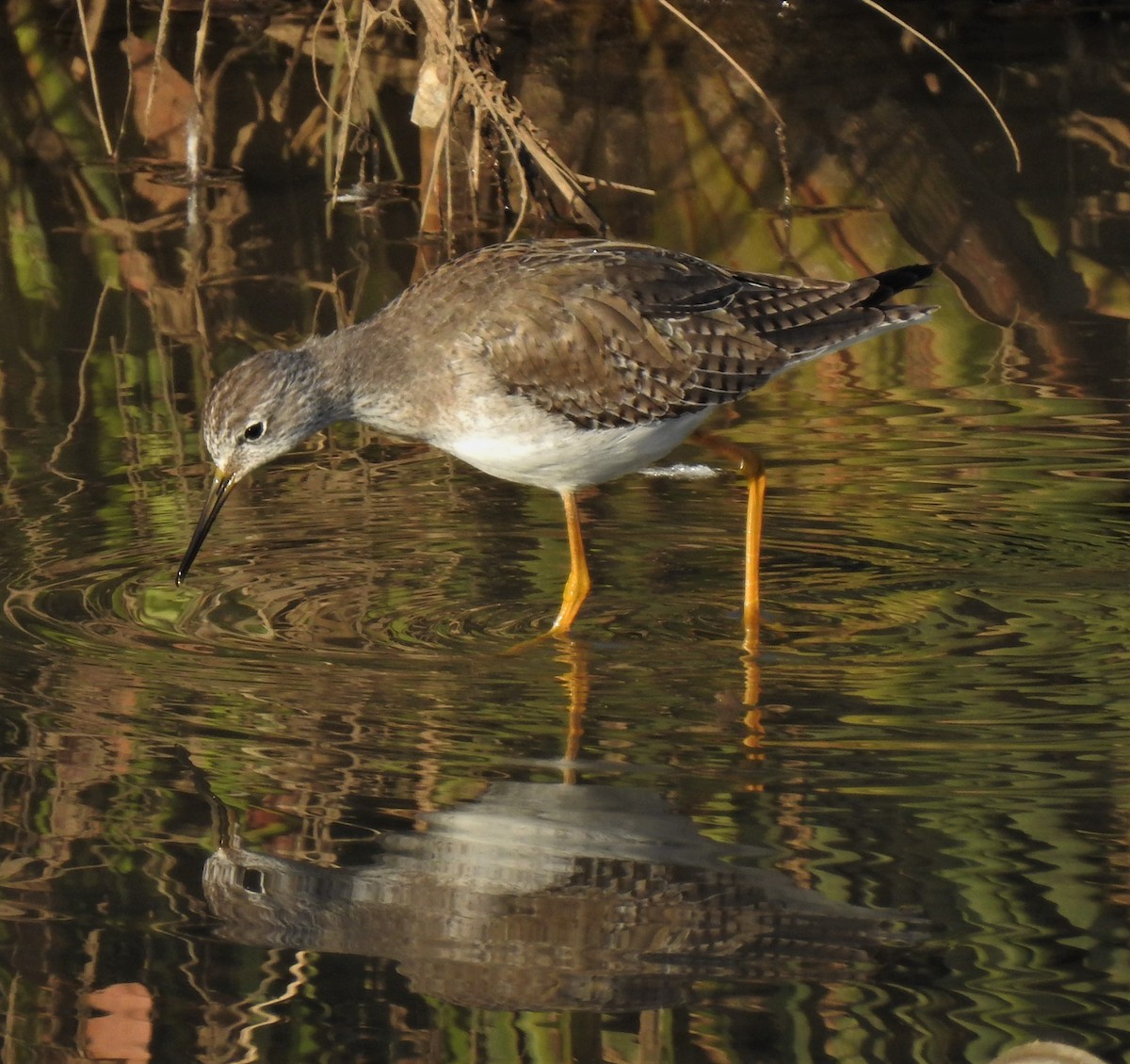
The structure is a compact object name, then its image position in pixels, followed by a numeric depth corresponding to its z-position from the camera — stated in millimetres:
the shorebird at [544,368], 7160
